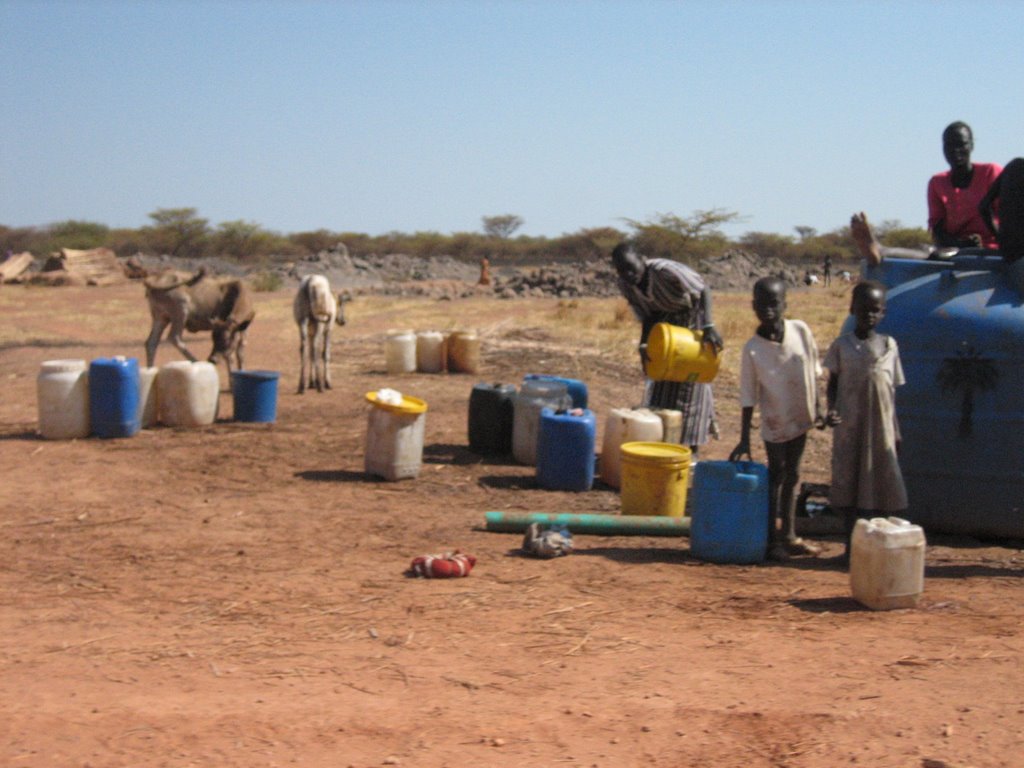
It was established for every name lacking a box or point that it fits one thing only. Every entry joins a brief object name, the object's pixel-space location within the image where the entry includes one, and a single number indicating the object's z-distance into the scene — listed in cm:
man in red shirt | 723
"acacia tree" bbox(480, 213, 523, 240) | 7588
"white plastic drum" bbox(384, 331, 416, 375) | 1438
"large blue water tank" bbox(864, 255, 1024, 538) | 655
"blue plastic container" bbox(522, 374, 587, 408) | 948
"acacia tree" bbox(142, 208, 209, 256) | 5788
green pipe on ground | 670
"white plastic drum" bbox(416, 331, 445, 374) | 1444
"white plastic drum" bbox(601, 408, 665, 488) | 802
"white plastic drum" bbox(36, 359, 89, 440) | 955
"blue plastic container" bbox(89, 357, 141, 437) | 961
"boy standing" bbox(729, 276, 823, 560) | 612
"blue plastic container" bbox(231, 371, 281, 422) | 1061
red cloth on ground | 584
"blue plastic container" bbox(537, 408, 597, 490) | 802
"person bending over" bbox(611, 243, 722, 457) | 805
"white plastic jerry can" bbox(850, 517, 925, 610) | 525
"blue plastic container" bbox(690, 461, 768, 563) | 611
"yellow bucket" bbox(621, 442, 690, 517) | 698
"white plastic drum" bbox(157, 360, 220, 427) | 1023
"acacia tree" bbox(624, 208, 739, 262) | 4469
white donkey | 1312
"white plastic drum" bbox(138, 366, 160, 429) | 1010
